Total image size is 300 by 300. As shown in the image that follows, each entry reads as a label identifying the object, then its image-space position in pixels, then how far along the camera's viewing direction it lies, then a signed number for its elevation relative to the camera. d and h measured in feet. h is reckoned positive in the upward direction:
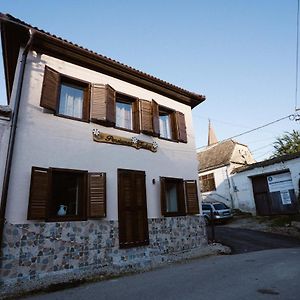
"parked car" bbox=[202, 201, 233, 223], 62.13 +2.11
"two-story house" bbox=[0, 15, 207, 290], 20.72 +5.17
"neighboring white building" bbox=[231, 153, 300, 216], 61.36 +7.96
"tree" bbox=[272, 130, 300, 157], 95.45 +26.23
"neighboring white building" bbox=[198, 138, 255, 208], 77.87 +16.13
